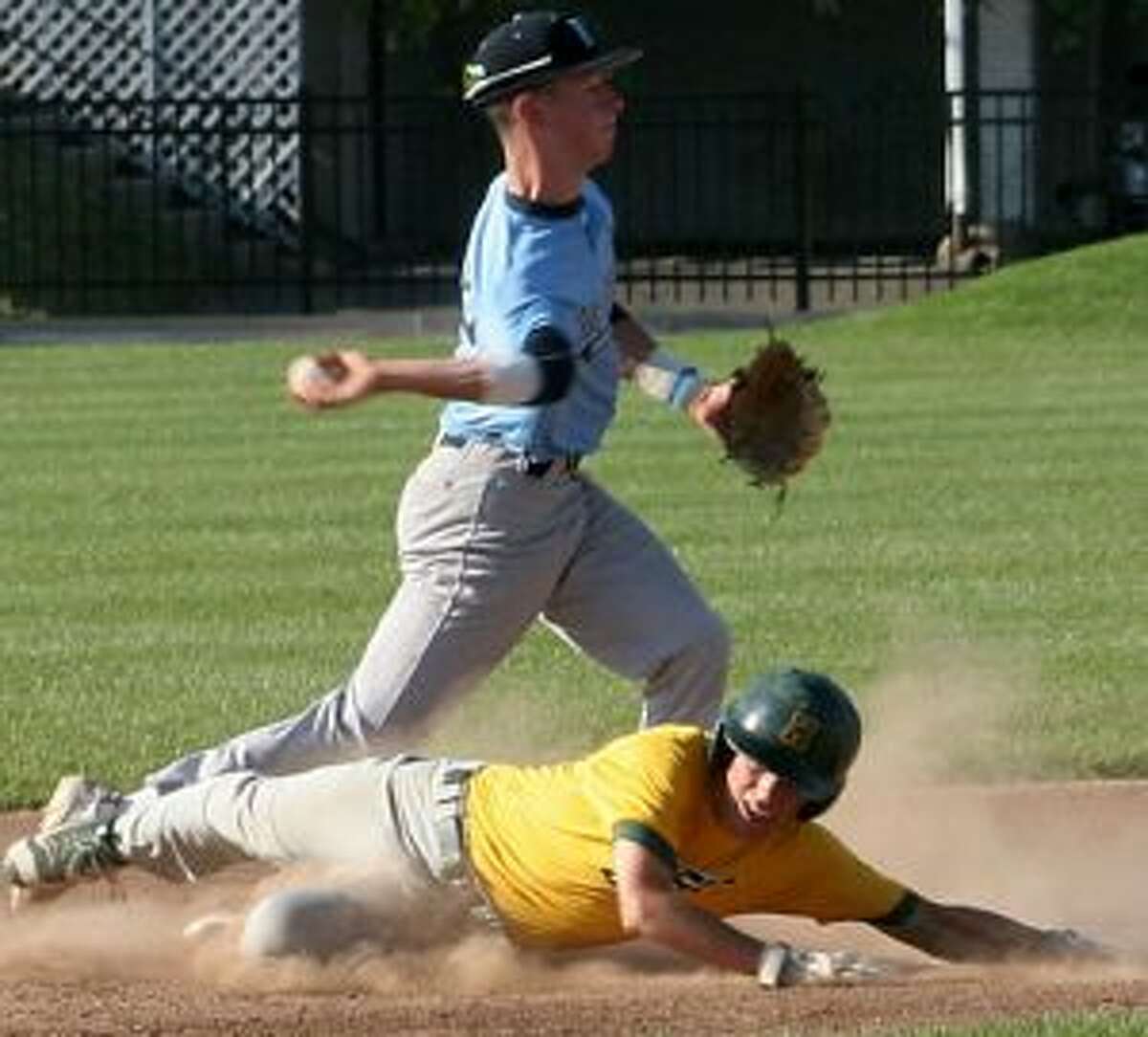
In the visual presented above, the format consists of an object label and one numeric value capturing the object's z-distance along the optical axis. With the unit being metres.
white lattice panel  68.12
